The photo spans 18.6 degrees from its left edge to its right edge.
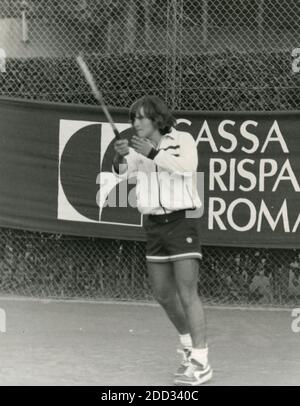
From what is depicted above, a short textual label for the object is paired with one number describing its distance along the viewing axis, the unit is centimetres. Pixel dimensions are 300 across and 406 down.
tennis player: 573
